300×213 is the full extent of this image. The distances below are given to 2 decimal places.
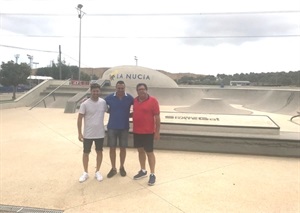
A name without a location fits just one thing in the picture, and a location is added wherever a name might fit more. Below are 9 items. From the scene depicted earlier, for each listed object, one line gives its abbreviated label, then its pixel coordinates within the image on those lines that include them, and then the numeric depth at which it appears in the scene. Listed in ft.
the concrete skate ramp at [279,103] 39.71
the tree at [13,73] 82.13
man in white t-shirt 11.35
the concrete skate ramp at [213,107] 37.96
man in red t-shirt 11.17
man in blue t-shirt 11.62
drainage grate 8.85
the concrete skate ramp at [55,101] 44.03
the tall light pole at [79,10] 73.19
